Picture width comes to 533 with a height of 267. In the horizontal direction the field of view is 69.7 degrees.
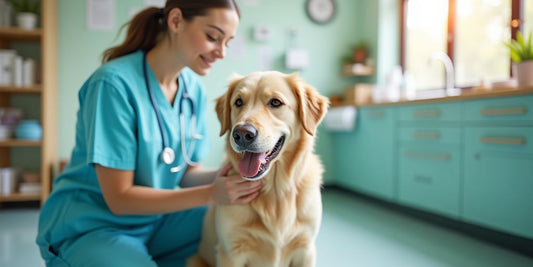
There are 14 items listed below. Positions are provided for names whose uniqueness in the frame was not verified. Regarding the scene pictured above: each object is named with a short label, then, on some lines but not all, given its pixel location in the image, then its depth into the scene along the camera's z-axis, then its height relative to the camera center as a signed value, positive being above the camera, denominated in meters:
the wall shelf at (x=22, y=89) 3.13 +0.30
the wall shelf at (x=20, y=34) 3.13 +0.76
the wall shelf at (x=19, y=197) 3.15 -0.60
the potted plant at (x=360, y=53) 4.27 +0.82
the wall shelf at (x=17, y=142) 3.14 -0.14
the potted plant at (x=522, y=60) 2.21 +0.39
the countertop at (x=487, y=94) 2.04 +0.19
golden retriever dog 1.13 -0.16
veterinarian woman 1.21 -0.11
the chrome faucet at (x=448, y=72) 3.33 +0.47
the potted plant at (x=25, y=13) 3.22 +0.96
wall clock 4.32 +1.31
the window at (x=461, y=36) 3.04 +0.81
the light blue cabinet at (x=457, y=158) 2.09 -0.22
